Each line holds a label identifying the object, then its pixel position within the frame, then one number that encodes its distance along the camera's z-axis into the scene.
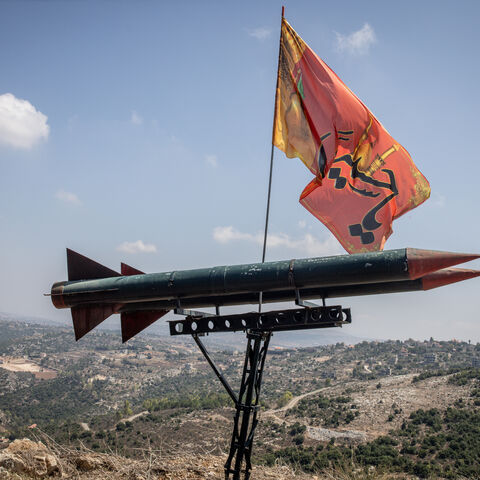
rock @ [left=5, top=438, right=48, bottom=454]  13.46
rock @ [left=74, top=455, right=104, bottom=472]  12.89
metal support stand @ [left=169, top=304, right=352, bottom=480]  10.48
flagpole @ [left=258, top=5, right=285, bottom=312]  11.99
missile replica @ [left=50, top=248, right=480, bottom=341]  9.74
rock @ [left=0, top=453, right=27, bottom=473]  12.21
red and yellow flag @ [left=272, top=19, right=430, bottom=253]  11.91
